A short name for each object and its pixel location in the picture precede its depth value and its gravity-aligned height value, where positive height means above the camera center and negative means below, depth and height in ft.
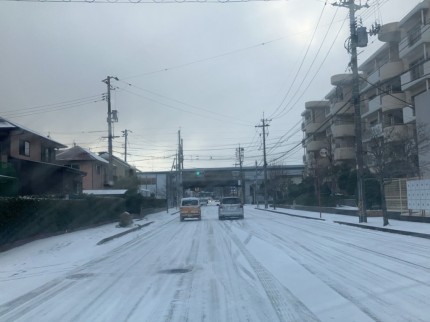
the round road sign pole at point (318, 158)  159.26 +18.21
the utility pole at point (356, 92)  99.71 +20.61
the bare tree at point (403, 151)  102.16 +10.52
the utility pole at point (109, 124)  142.41 +22.59
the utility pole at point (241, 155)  335.38 +31.83
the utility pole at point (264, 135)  235.48 +31.28
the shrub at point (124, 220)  104.94 -2.42
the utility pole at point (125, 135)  249.96 +33.97
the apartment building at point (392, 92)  140.05 +35.51
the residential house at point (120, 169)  246.68 +19.97
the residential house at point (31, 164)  116.49 +10.52
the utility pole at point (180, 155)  278.42 +26.92
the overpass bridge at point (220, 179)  331.36 +19.25
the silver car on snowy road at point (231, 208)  137.28 -0.68
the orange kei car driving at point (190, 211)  142.72 -1.26
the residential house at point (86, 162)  201.61 +17.79
